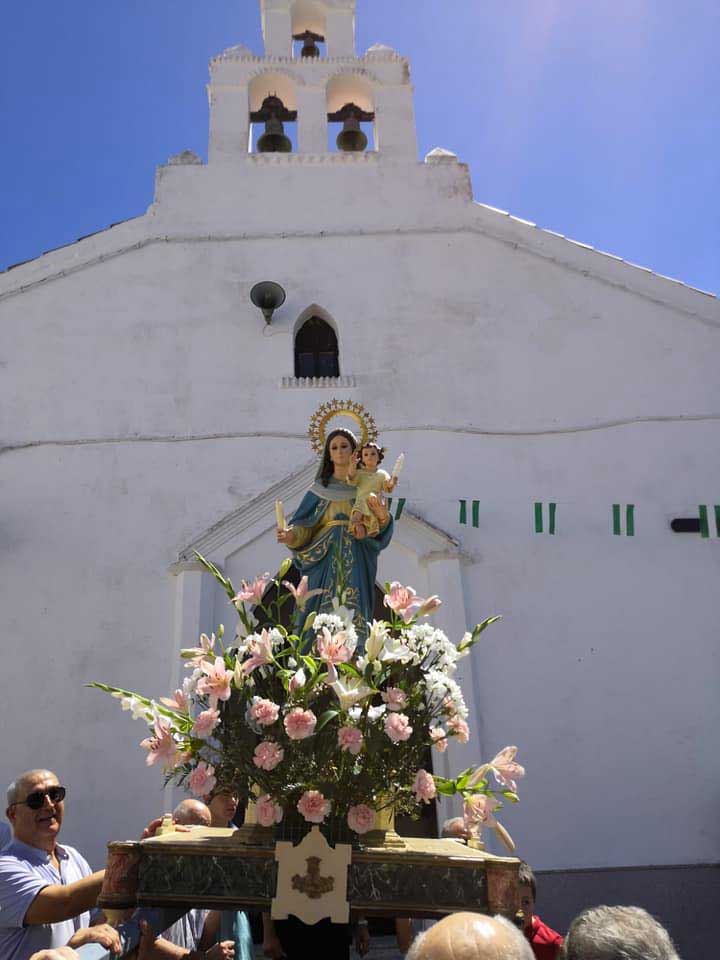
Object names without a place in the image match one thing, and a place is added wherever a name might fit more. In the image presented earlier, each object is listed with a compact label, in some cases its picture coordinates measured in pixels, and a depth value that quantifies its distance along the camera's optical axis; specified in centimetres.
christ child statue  526
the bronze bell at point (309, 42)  1272
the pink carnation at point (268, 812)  296
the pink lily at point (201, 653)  340
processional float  275
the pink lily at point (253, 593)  364
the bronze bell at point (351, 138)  1183
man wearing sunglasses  310
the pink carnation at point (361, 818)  296
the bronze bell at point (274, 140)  1166
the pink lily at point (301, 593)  377
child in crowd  399
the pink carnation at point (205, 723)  304
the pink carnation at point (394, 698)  314
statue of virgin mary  516
